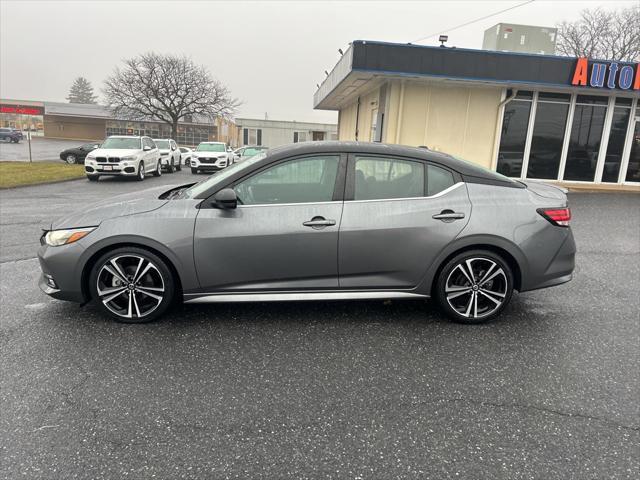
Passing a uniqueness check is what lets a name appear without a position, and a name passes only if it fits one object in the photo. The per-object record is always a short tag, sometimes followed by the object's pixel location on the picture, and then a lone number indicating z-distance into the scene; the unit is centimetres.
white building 6206
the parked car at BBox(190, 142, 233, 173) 2369
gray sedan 377
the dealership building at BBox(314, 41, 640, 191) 1399
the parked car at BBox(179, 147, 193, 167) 3119
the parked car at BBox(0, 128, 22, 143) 5303
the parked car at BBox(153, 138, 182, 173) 2275
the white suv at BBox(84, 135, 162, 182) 1670
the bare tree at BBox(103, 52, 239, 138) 4462
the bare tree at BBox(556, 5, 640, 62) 3494
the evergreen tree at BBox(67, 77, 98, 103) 12281
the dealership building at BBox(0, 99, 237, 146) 6606
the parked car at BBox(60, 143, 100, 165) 2612
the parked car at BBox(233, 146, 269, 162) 2765
